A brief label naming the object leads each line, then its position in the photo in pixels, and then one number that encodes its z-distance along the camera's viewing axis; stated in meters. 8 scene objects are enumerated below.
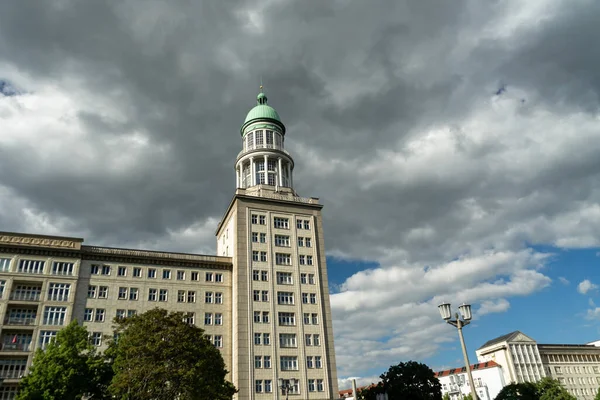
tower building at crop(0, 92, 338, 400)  54.53
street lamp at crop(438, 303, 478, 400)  25.61
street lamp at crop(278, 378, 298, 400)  56.60
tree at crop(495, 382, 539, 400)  78.00
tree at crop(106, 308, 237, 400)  36.09
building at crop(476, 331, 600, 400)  122.75
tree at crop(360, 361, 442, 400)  65.81
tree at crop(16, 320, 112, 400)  40.06
